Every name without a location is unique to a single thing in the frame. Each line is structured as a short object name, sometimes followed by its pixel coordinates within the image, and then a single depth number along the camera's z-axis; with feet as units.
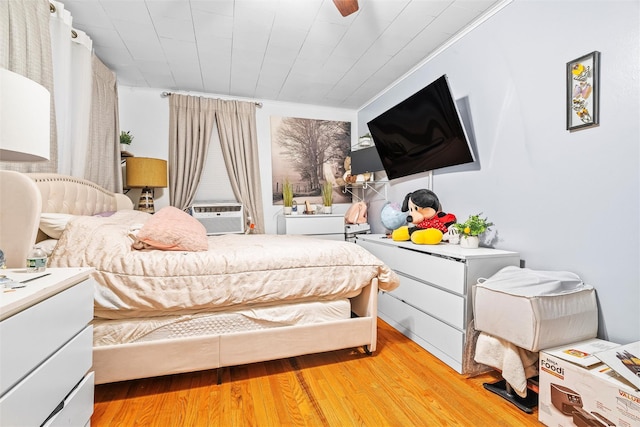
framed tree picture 13.30
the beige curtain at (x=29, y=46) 5.22
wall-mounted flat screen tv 7.54
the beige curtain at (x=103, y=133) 8.58
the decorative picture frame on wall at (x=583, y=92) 5.11
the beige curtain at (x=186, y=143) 11.84
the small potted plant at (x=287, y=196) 13.10
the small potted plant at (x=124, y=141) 10.66
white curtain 6.86
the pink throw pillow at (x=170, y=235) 5.34
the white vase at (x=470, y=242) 6.71
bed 4.78
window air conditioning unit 11.62
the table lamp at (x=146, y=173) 10.19
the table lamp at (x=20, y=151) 3.02
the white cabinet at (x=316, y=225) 12.19
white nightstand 2.40
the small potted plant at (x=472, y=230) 6.63
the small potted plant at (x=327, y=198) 13.34
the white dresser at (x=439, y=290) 5.82
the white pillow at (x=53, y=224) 4.84
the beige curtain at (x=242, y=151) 12.43
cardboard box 3.66
